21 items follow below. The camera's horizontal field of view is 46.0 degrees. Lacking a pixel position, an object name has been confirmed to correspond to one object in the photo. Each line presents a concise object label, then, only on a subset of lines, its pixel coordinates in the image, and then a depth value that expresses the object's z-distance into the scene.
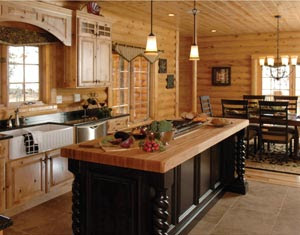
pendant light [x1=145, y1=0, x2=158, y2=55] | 3.91
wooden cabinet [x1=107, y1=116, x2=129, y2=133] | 5.51
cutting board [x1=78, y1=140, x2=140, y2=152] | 2.84
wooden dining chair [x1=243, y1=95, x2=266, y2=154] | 6.89
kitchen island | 2.68
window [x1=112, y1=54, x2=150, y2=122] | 6.80
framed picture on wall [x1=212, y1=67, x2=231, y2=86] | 9.97
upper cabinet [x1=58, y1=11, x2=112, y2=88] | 5.11
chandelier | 6.78
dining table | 6.19
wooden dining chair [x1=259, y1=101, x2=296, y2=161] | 6.23
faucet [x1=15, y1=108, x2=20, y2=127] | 4.48
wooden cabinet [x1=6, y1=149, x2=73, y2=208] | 3.95
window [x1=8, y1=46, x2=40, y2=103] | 4.65
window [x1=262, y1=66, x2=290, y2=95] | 9.34
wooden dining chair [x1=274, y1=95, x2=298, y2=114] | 7.74
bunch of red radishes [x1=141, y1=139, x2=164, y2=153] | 2.80
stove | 3.65
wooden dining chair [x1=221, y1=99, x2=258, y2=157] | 6.71
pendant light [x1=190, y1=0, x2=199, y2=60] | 4.50
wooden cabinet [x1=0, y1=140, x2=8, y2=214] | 3.81
